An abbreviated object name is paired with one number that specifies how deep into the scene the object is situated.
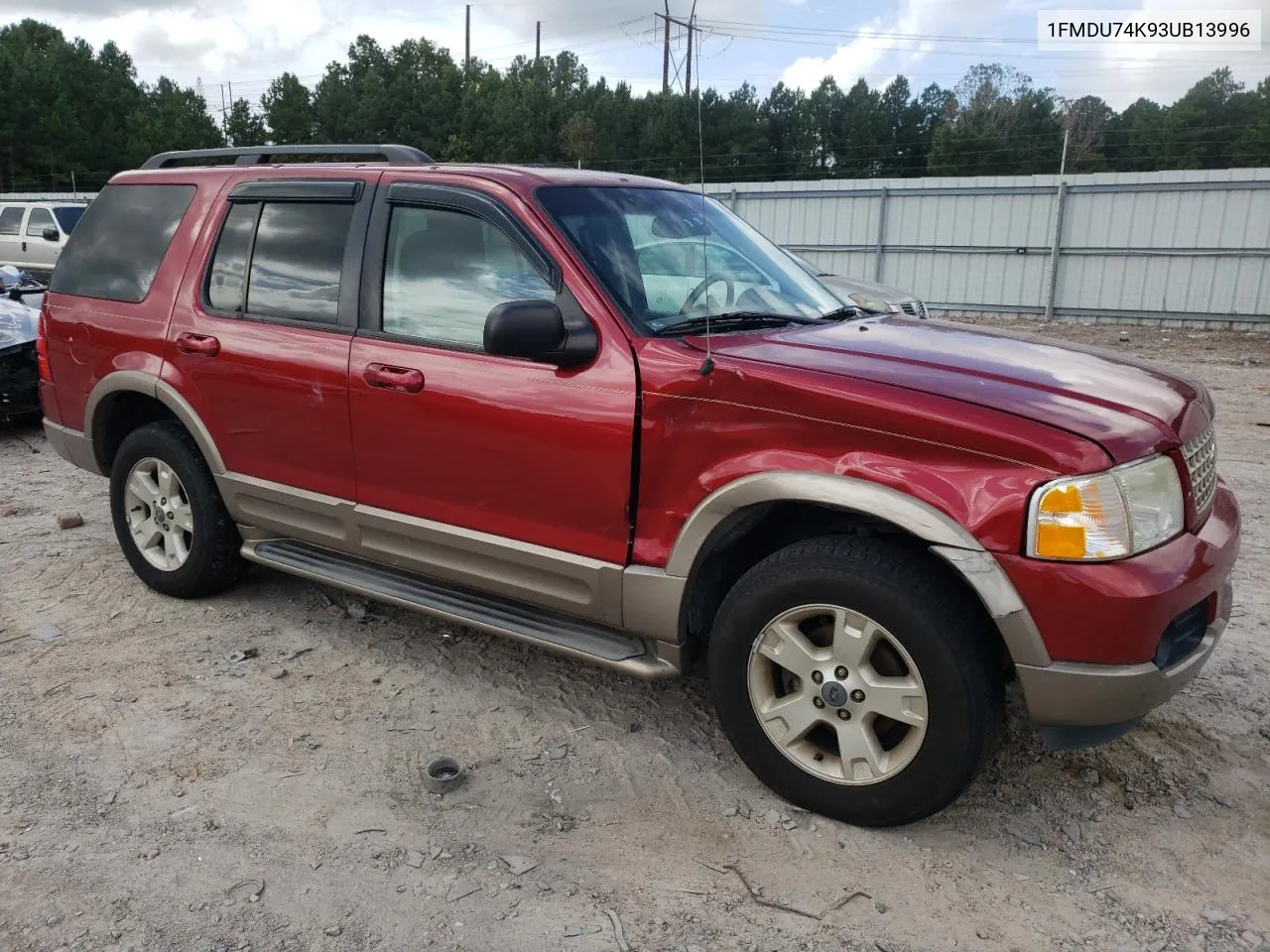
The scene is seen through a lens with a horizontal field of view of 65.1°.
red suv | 2.59
